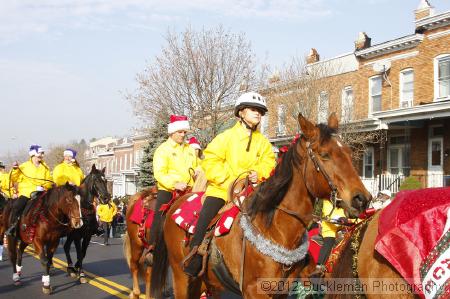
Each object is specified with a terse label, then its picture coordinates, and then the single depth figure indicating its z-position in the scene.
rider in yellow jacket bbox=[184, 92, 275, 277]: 5.32
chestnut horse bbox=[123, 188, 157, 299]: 8.52
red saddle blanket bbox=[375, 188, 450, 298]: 3.51
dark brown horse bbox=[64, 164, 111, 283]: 10.80
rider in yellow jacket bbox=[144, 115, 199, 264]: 7.56
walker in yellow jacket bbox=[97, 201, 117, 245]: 19.28
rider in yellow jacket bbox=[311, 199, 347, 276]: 7.30
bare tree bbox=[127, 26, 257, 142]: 24.77
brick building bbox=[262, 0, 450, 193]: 20.88
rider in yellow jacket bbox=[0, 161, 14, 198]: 14.50
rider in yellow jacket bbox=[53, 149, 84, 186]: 11.50
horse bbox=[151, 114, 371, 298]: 4.12
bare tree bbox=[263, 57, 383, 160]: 22.62
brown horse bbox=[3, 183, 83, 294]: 10.15
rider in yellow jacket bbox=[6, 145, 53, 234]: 11.26
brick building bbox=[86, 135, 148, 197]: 63.25
